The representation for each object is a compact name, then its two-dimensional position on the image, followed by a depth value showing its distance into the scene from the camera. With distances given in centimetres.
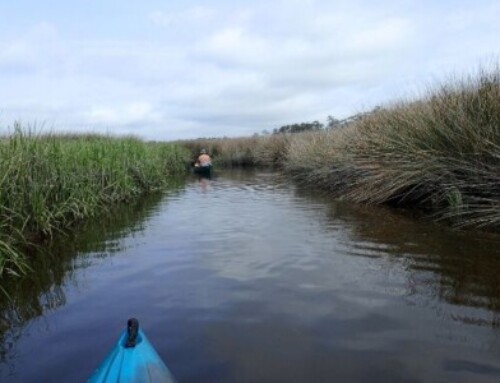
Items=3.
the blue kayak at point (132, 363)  305
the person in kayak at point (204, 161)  2856
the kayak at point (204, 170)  2850
